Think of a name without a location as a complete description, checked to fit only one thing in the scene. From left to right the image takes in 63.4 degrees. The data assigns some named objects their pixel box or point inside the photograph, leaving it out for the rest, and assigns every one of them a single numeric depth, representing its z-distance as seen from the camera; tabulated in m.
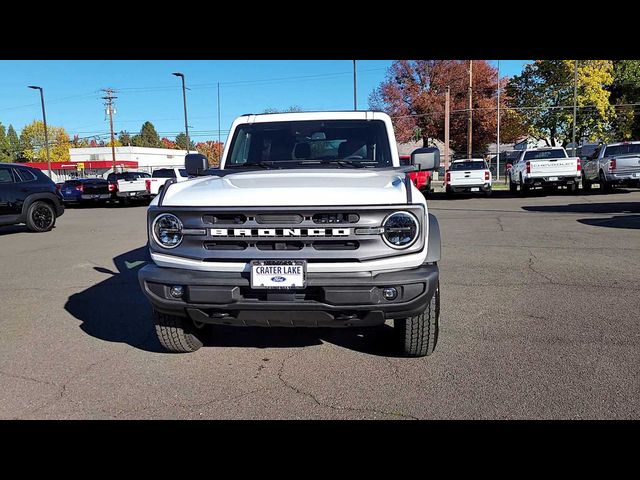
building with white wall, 81.94
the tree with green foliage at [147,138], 143.50
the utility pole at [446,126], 34.36
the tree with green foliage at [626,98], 40.47
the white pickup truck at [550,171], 19.38
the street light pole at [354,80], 31.16
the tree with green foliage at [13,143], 115.00
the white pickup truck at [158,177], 23.83
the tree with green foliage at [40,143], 105.44
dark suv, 12.34
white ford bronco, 3.24
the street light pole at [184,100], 36.44
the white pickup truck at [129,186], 23.42
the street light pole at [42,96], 45.91
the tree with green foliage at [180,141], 154.18
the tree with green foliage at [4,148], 107.04
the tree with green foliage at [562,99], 38.25
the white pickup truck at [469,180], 21.36
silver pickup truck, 18.75
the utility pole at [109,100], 64.28
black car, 23.52
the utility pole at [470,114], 36.39
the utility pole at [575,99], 33.91
